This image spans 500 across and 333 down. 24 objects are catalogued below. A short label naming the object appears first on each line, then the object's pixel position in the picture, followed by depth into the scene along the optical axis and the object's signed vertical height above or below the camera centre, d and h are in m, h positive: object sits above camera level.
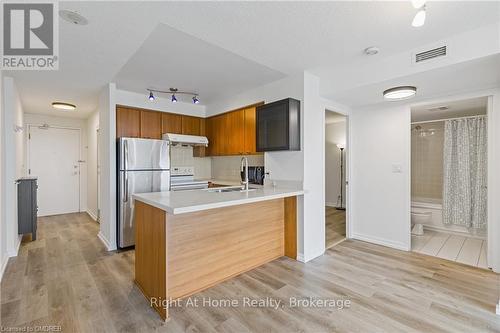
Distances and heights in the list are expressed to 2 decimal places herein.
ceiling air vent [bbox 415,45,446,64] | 2.26 +1.07
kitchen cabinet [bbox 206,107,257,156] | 3.89 +0.56
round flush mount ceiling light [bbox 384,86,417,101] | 2.75 +0.84
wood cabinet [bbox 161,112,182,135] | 4.35 +0.77
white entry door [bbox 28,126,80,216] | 5.46 -0.06
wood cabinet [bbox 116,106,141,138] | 3.81 +0.69
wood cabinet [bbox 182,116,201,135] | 4.62 +0.78
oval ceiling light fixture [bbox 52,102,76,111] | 4.49 +1.13
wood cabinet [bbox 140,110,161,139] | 4.07 +0.70
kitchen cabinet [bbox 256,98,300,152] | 2.98 +0.51
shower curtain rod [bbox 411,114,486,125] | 3.73 +0.76
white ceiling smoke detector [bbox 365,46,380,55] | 2.43 +1.18
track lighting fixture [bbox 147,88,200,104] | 3.88 +1.22
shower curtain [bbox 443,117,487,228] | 3.75 -0.14
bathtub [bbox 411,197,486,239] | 3.96 -1.00
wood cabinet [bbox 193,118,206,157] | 4.90 +0.36
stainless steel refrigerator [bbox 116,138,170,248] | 3.48 -0.15
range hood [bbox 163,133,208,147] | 4.11 +0.45
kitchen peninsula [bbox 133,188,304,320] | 2.07 -0.77
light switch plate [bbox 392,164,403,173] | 3.52 -0.06
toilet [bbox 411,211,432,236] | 4.22 -1.02
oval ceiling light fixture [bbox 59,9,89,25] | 1.77 +1.13
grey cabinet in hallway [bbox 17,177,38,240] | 3.65 -0.63
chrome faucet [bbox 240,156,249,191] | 3.11 -0.29
